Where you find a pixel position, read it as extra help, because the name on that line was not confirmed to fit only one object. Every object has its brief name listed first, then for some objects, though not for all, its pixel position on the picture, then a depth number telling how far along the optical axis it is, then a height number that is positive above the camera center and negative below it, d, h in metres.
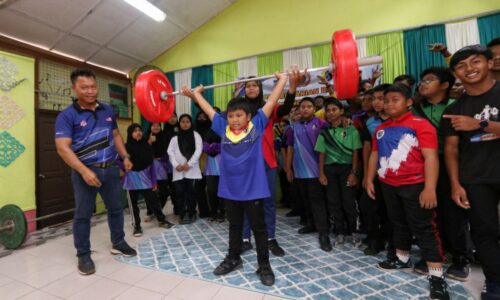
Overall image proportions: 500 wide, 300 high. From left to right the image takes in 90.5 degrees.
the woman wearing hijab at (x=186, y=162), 3.45 -0.06
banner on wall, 4.04 +1.10
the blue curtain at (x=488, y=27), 3.11 +1.53
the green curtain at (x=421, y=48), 3.36 +1.43
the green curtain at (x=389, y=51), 3.56 +1.47
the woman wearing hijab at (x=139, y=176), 3.14 -0.22
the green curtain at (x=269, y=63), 4.29 +1.61
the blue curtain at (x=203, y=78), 4.80 +1.55
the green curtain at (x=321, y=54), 3.95 +1.60
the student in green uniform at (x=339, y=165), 2.35 -0.12
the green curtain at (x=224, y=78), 4.63 +1.49
